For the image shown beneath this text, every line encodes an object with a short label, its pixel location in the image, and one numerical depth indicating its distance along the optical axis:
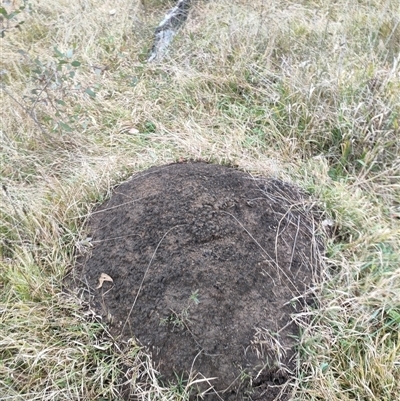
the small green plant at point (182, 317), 1.65
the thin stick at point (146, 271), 1.72
